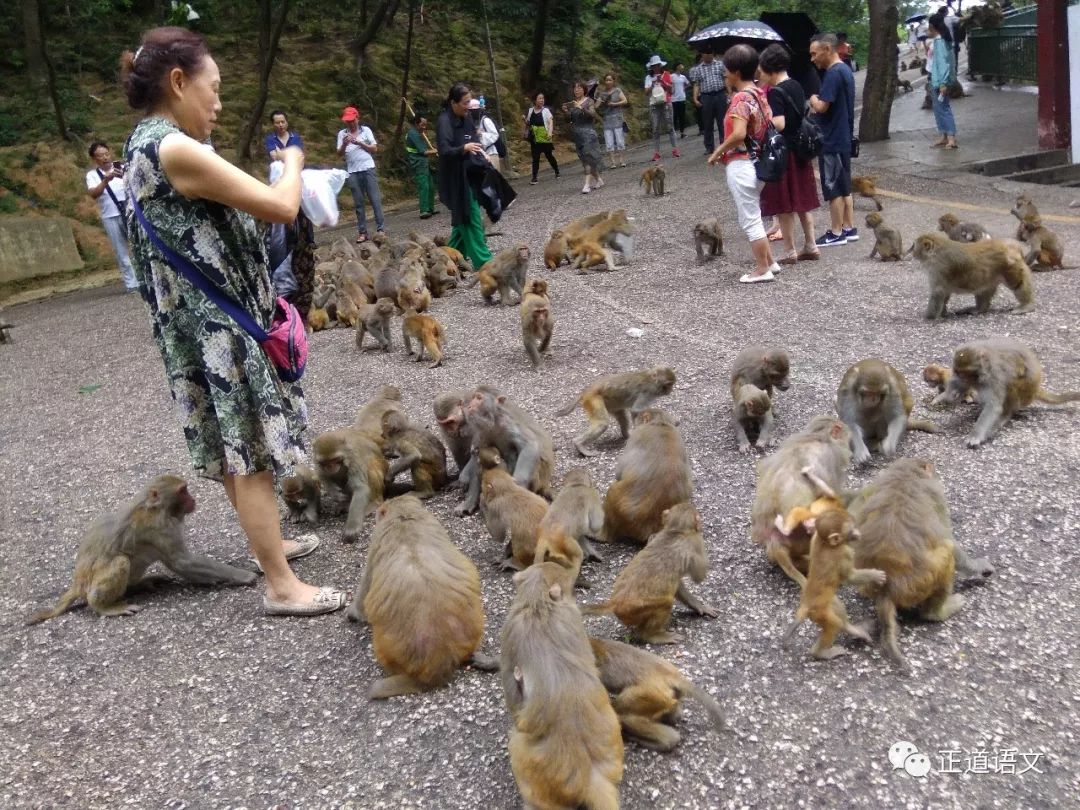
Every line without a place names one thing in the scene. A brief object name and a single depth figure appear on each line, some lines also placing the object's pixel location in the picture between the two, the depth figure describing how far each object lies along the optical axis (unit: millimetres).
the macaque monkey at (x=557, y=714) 2785
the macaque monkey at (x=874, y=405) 5223
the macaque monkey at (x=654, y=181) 16297
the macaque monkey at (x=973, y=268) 7363
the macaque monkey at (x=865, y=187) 12477
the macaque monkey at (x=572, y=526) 4270
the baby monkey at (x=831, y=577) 3453
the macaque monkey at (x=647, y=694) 3205
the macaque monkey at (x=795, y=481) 4133
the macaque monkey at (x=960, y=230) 9109
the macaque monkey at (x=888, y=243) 9680
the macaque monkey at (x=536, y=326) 7871
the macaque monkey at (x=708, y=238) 10852
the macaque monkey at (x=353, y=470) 5434
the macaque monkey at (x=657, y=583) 3814
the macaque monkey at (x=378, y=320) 9383
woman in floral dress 3488
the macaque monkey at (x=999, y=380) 5395
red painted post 14281
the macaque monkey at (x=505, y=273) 10518
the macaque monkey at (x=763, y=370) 5969
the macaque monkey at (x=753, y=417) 5625
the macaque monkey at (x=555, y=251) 12141
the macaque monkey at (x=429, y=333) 8664
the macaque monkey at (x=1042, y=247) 8742
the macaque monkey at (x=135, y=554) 4789
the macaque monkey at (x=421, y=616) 3662
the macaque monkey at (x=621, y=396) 6250
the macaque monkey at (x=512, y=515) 4547
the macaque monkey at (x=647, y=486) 4625
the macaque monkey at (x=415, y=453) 5742
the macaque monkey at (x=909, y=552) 3588
